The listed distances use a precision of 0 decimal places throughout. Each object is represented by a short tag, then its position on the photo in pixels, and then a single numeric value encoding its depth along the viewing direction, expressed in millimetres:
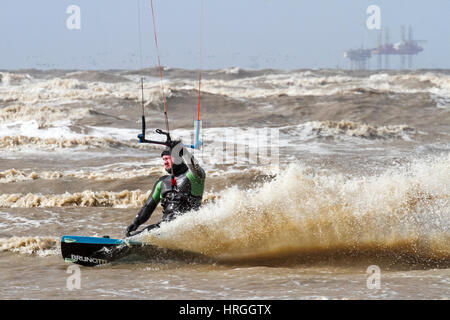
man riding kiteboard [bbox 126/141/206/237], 15953
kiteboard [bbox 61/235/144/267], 15977
